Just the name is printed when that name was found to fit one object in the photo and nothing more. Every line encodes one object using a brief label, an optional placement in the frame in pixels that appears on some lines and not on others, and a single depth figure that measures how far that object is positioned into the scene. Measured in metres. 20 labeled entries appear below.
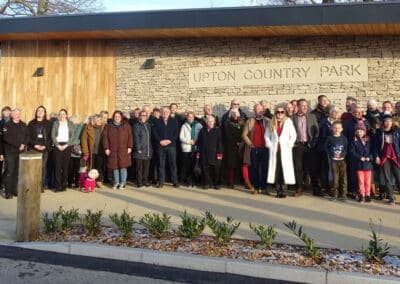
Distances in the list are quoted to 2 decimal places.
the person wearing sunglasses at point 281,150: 8.80
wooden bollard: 5.81
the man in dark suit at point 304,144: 8.99
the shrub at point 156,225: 5.79
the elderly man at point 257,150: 9.25
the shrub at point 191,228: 5.66
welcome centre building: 10.43
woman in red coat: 9.92
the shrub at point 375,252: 4.76
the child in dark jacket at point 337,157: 8.50
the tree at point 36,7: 27.35
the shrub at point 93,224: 5.92
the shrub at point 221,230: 5.48
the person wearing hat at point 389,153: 8.19
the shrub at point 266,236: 5.32
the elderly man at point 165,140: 10.12
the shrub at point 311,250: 4.86
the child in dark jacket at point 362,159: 8.33
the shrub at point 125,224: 5.74
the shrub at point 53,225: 6.02
